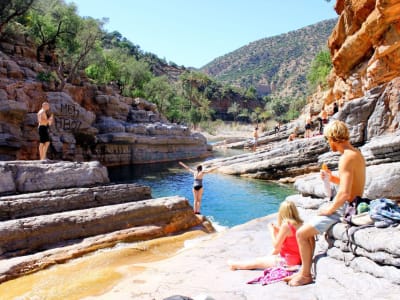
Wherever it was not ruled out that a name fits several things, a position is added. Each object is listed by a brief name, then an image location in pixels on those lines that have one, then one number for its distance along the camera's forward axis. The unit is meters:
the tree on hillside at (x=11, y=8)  25.75
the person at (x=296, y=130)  35.26
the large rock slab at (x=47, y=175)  9.93
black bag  4.84
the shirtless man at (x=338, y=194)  4.81
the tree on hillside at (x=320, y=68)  52.38
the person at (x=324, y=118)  23.70
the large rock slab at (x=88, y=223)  8.13
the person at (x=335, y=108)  27.66
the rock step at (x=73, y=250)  7.17
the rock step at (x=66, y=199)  9.01
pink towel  5.15
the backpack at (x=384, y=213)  4.43
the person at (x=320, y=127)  24.10
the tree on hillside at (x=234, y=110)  99.94
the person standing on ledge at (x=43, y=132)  12.04
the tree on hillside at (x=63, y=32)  31.23
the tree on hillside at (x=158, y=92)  56.94
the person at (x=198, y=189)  12.66
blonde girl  5.40
